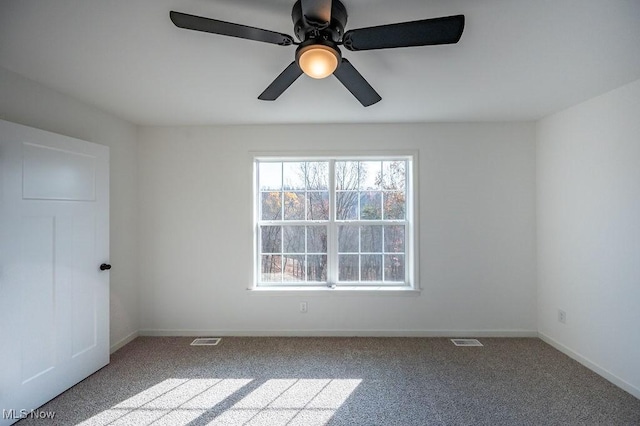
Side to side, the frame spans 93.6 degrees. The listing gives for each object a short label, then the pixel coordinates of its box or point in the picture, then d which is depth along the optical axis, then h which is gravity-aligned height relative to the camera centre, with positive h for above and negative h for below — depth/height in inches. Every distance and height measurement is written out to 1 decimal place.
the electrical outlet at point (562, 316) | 115.0 -39.3
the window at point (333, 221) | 137.1 -2.5
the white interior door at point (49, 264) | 77.3 -13.8
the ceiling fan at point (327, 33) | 49.7 +32.2
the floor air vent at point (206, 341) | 124.2 -52.7
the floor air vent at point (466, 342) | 122.5 -52.5
